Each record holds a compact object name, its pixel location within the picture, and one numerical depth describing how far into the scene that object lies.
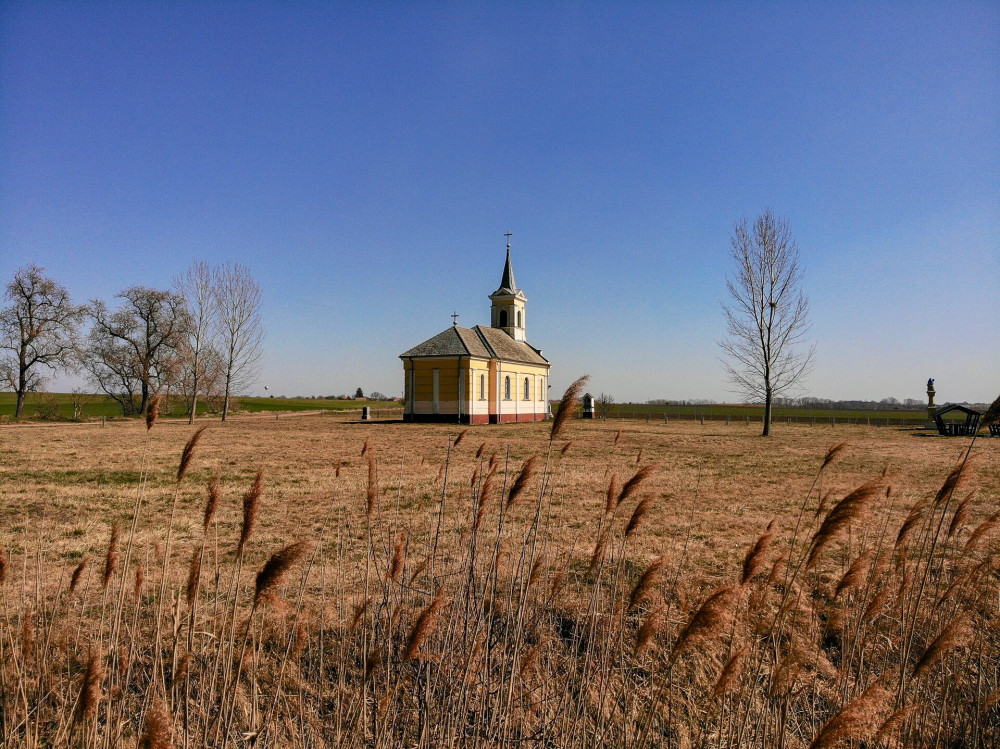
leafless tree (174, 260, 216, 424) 33.31
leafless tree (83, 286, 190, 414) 40.06
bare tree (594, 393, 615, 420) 49.69
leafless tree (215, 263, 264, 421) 34.81
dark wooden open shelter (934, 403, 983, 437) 26.62
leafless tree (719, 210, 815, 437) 25.77
